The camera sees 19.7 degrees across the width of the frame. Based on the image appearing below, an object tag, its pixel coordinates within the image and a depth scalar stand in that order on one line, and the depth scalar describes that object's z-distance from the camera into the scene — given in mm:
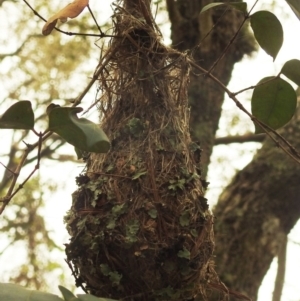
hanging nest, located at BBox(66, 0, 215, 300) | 918
